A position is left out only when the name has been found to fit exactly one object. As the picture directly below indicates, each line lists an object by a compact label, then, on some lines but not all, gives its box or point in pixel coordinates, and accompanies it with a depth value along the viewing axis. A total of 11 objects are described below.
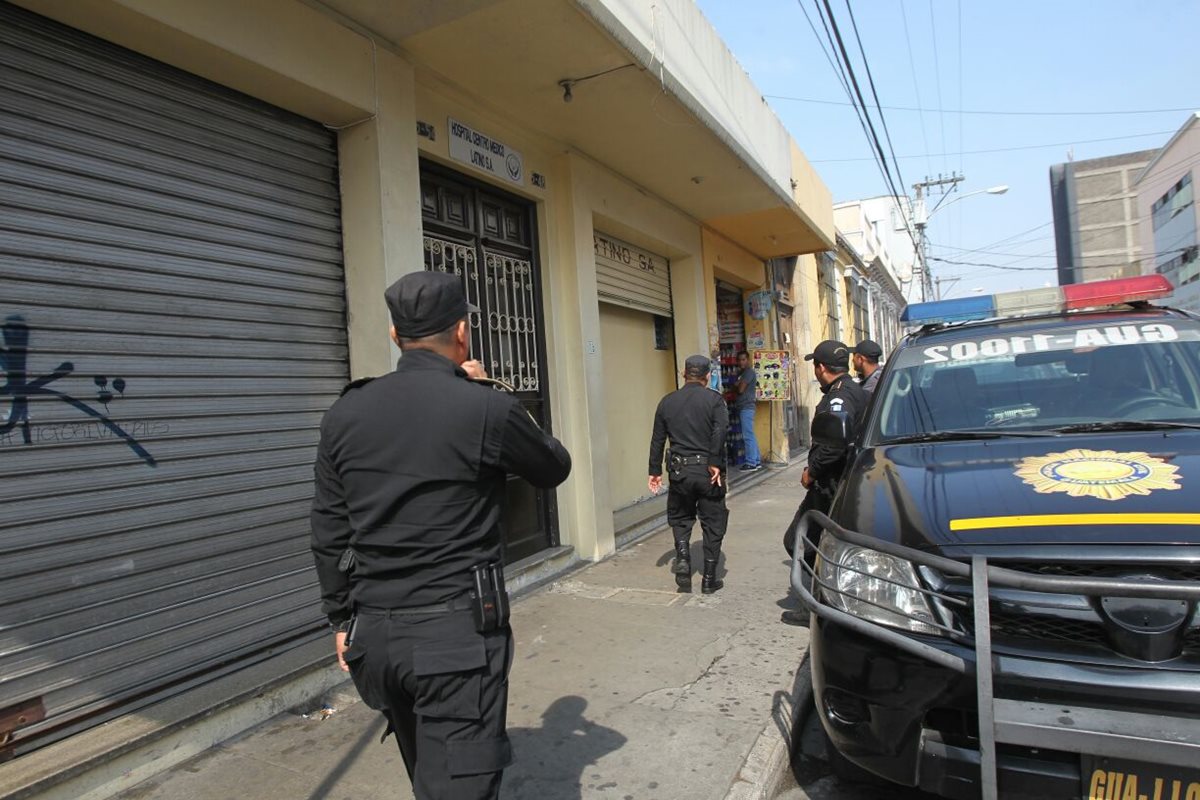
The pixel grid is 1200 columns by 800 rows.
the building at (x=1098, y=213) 74.94
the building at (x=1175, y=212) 32.62
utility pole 31.01
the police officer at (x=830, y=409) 4.46
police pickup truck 1.74
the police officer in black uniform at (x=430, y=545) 1.69
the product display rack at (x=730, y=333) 12.86
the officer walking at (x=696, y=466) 5.33
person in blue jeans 12.10
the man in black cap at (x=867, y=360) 5.90
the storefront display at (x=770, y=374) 12.18
